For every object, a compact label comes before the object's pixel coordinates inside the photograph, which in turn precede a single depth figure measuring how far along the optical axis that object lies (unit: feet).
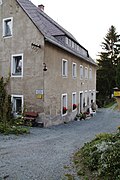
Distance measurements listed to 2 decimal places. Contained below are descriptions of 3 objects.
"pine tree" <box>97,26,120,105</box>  132.67
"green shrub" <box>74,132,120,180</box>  16.90
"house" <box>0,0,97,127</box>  49.16
